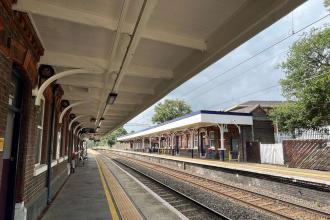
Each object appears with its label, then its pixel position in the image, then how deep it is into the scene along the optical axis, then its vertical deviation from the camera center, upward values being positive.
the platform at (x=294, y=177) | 10.21 -1.29
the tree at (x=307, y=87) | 22.62 +4.92
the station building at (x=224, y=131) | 24.62 +1.56
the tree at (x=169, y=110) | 83.12 +10.85
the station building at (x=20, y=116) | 3.67 +0.55
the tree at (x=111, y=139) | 112.50 +3.31
